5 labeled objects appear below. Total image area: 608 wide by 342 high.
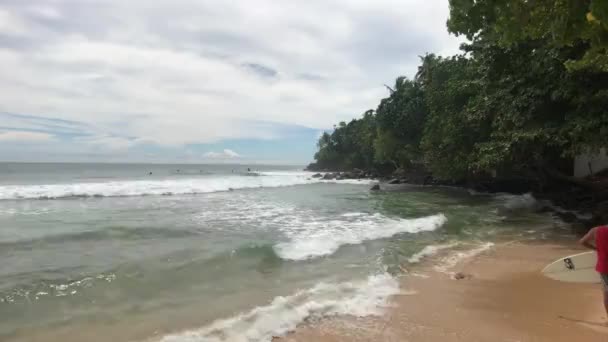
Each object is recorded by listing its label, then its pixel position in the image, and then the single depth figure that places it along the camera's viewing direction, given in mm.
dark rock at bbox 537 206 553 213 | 16695
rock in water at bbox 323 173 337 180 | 53894
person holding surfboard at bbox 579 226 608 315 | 4512
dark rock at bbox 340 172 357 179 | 54122
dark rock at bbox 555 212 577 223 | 13535
